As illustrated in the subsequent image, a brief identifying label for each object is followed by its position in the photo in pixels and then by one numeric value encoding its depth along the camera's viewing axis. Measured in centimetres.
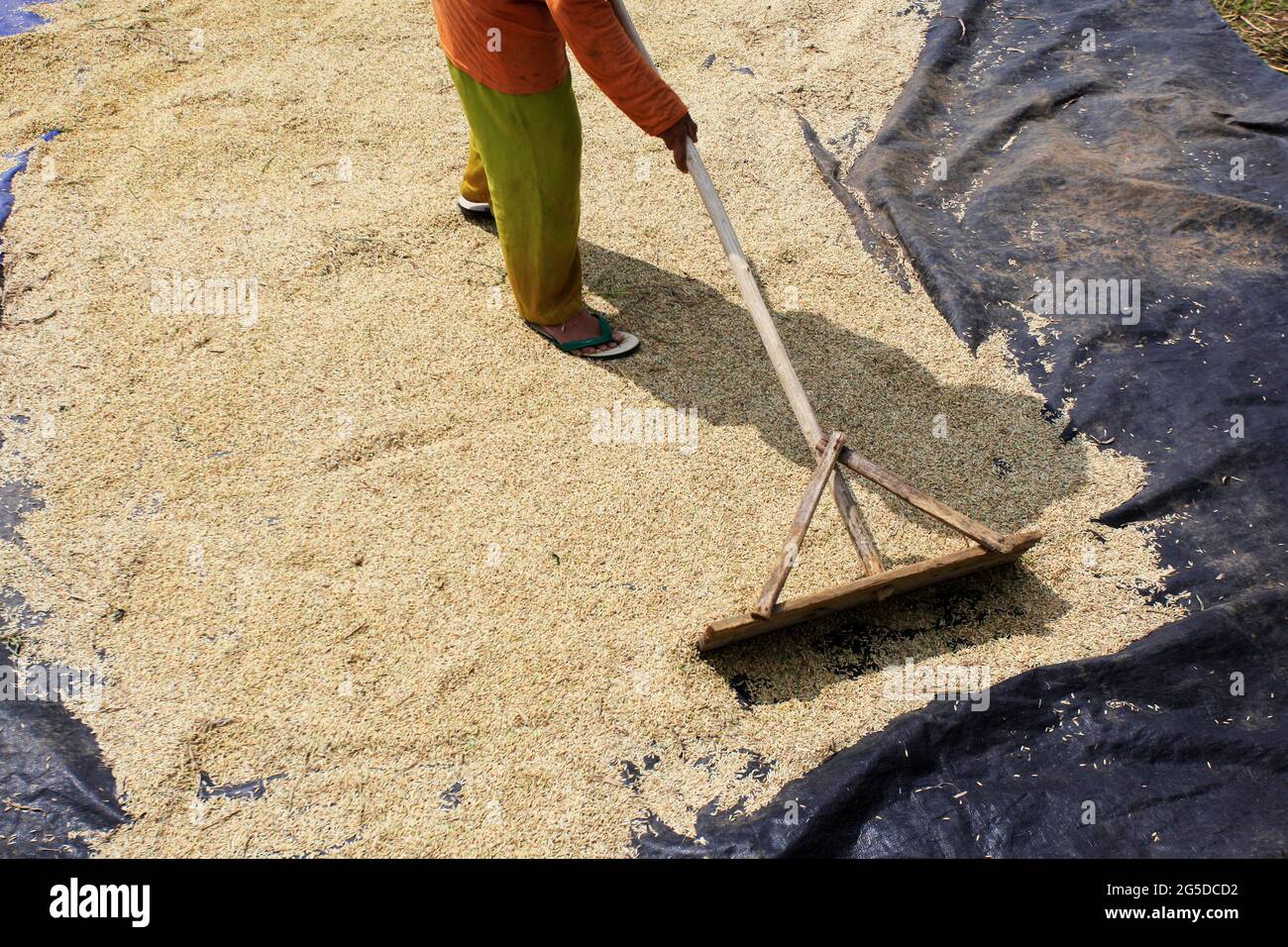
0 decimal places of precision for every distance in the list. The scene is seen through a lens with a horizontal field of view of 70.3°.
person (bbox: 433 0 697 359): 253
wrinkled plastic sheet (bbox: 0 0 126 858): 211
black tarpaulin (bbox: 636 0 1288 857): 218
